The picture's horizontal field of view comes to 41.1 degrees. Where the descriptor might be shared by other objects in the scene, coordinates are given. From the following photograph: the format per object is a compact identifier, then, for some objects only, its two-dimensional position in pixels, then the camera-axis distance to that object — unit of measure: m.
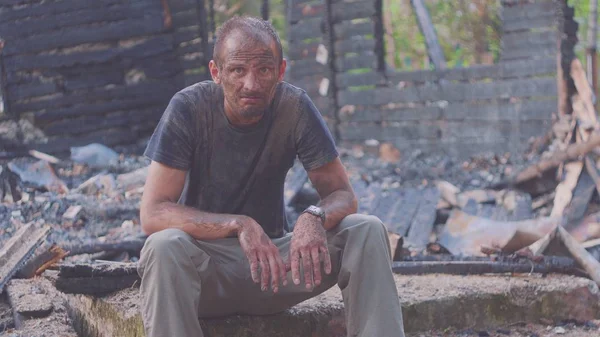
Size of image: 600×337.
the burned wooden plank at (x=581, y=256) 4.75
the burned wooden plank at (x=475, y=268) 4.73
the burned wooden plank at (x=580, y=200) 6.76
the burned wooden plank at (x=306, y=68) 12.21
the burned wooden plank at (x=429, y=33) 11.03
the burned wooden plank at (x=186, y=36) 11.99
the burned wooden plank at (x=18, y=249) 4.41
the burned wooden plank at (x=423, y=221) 6.92
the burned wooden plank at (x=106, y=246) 5.50
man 3.02
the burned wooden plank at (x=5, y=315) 3.97
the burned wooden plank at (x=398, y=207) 7.33
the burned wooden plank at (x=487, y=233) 5.35
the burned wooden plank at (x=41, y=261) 4.57
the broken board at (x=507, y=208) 7.41
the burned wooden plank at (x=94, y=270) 3.76
